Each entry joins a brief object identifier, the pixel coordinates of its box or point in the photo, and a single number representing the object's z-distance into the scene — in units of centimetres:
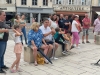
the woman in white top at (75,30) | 944
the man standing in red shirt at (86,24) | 1097
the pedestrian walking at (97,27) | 1123
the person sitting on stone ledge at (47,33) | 694
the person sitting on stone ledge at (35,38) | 648
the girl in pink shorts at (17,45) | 574
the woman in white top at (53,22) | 834
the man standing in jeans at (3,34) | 540
